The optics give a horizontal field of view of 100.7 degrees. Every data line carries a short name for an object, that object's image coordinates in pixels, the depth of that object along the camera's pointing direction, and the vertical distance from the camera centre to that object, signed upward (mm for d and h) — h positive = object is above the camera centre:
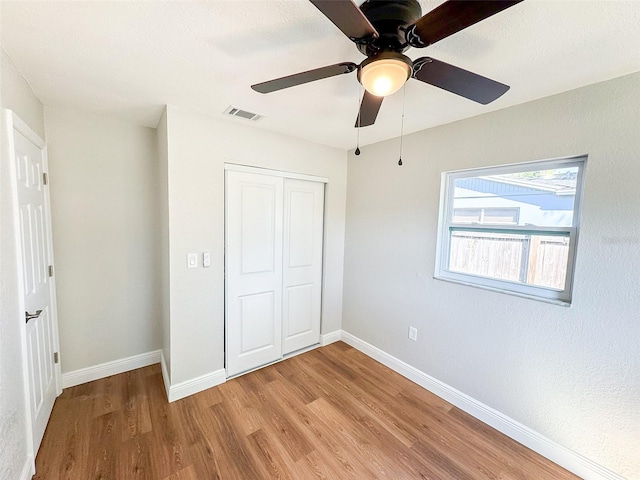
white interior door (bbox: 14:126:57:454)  1607 -460
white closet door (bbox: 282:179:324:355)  2863 -484
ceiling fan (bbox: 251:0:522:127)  813 +655
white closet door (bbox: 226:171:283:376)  2461 -497
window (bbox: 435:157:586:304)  1780 -4
